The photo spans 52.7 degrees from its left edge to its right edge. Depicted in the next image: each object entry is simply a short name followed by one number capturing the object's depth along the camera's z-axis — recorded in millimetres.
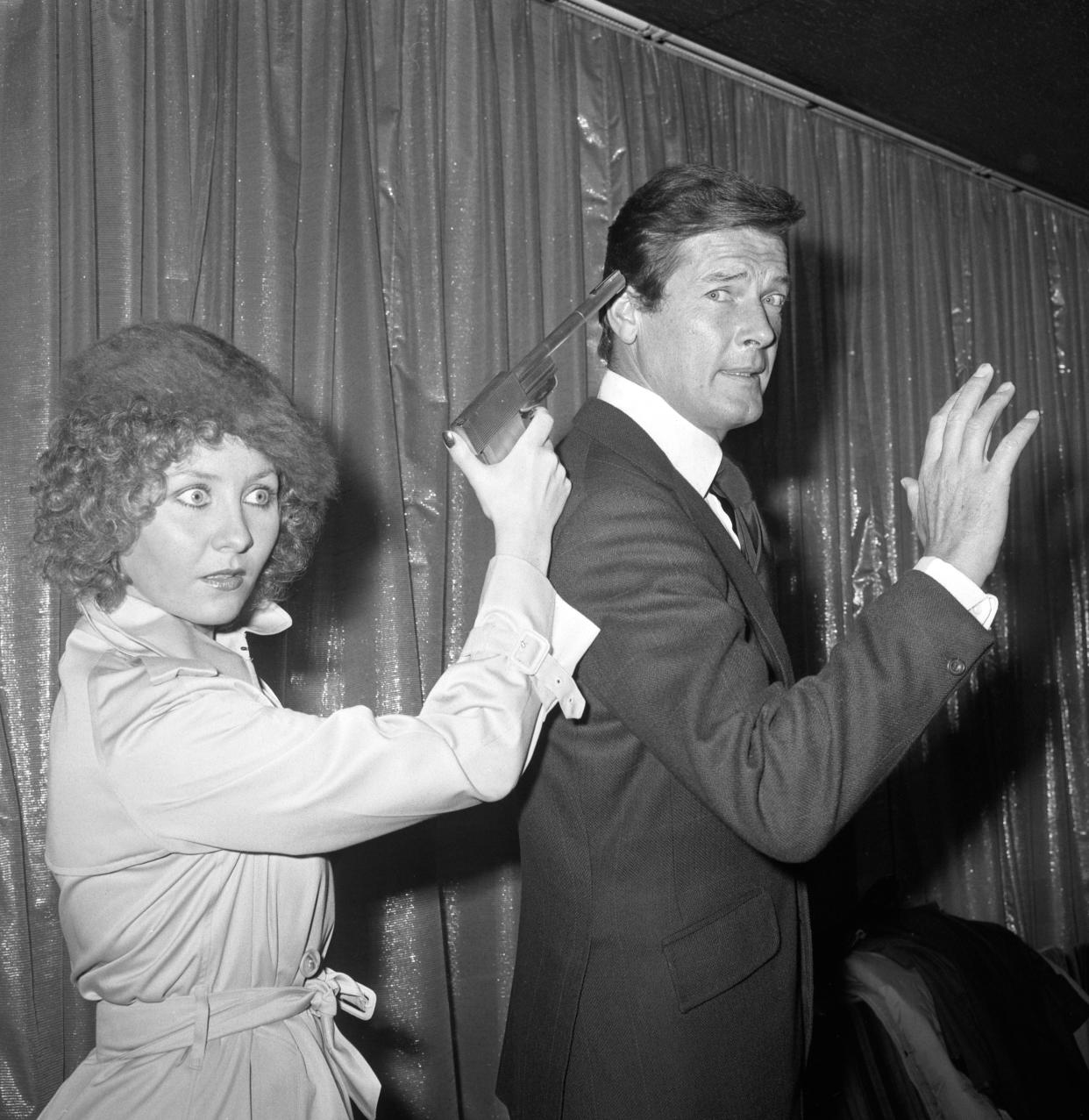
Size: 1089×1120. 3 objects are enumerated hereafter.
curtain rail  2170
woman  871
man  941
